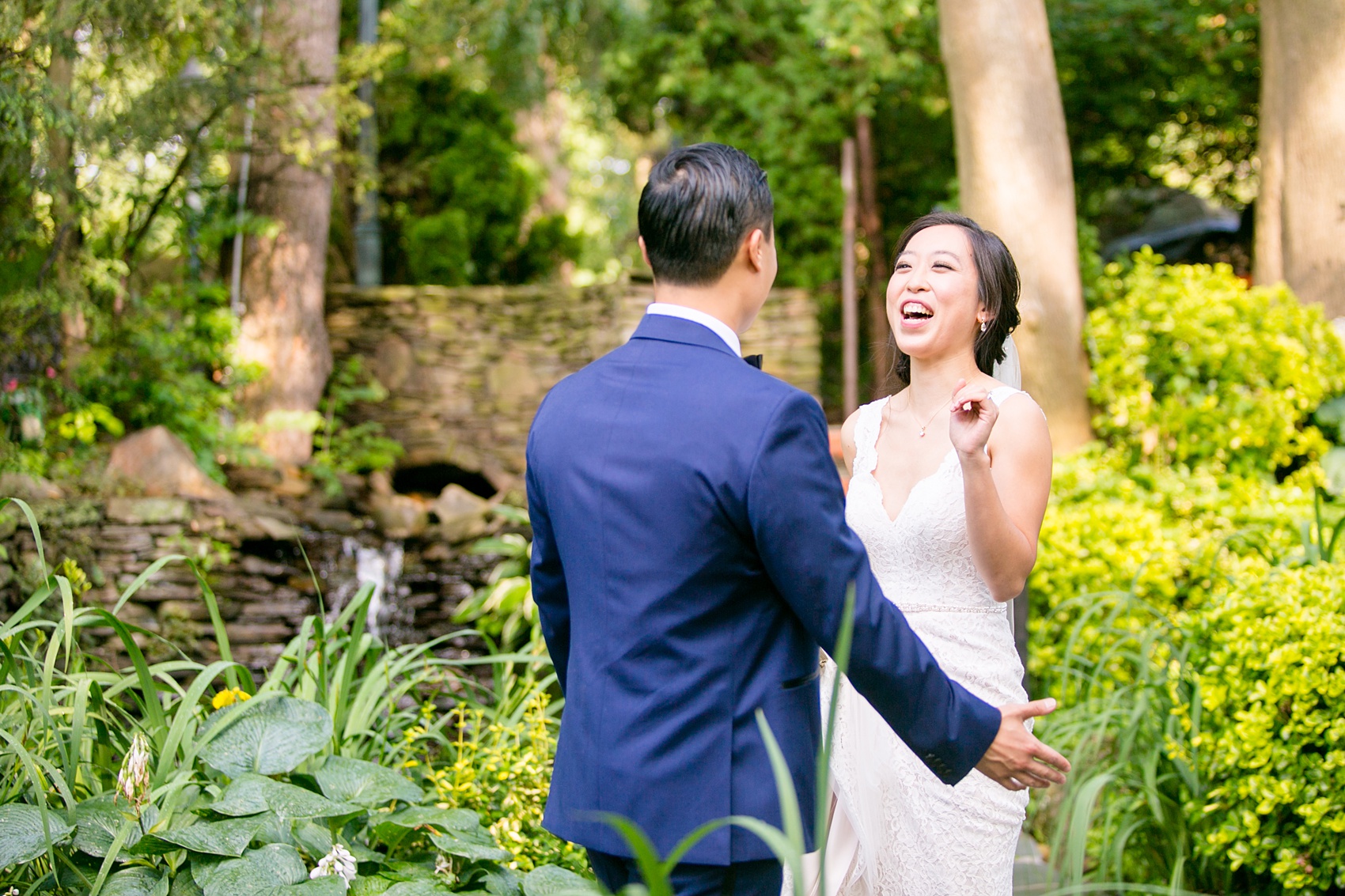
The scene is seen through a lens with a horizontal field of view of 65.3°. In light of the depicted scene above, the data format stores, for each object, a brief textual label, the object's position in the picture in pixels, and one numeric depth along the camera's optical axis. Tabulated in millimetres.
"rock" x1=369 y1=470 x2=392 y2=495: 9719
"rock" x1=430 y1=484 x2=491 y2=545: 8047
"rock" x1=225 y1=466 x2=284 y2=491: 9023
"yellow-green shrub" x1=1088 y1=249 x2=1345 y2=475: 5504
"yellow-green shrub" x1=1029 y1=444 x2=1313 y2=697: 4430
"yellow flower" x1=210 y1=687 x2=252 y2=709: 2623
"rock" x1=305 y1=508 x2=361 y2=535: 8352
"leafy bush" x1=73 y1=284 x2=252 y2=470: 7812
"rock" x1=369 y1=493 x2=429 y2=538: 8578
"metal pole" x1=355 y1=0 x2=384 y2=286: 11938
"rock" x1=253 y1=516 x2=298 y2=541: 7469
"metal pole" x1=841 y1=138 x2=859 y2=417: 9648
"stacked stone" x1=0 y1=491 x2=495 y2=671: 5684
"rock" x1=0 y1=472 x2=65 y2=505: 5474
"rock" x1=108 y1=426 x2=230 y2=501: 7738
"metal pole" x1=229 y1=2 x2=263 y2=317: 9797
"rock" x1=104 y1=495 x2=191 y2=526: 6734
